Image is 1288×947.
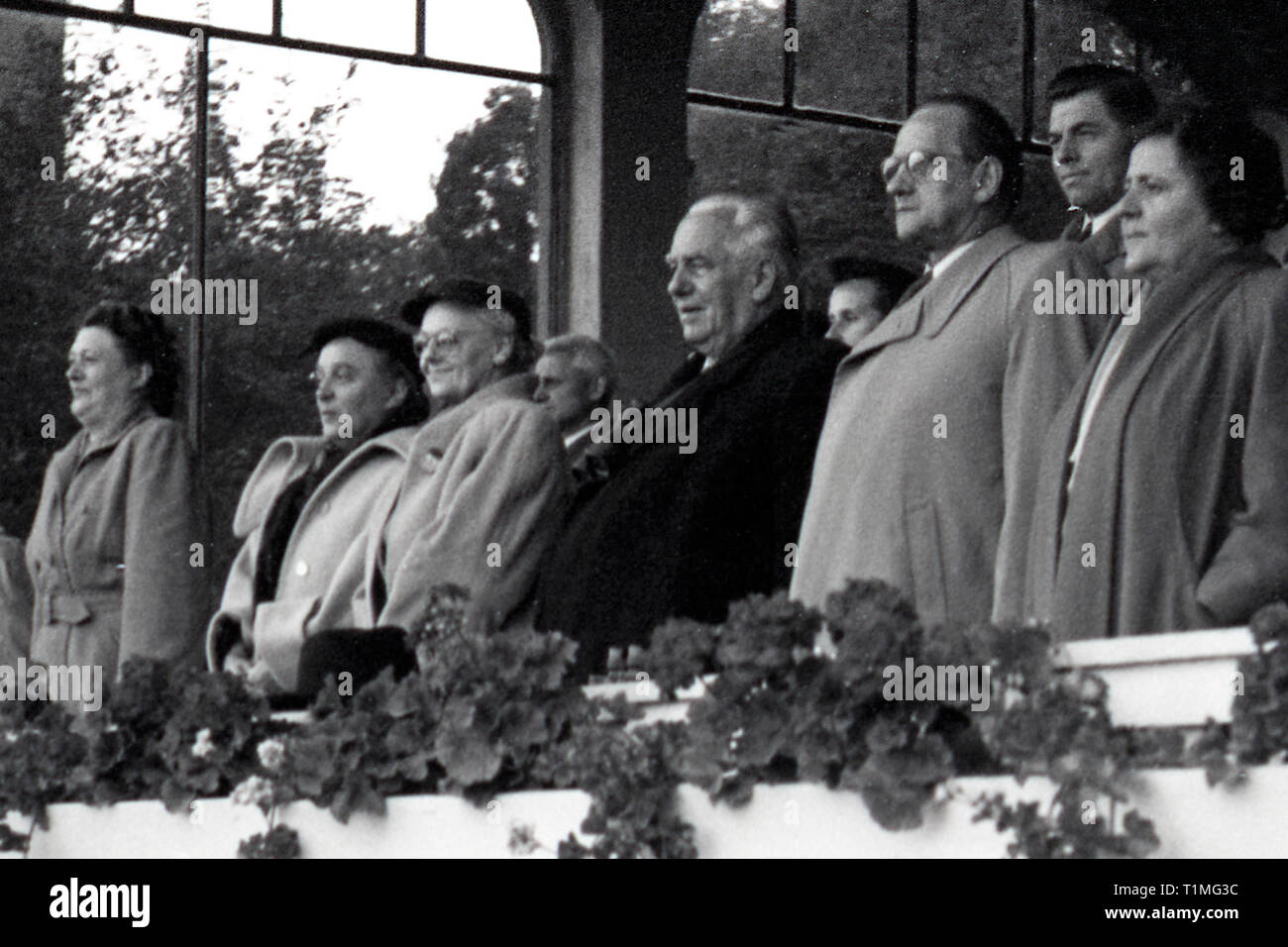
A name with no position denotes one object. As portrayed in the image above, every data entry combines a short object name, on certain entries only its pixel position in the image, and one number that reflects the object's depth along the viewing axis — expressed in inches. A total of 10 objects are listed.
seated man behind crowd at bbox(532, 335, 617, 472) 261.3
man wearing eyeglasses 179.2
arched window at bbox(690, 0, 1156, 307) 394.0
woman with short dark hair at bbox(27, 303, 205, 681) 250.8
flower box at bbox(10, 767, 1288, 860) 132.0
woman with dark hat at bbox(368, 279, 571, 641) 215.9
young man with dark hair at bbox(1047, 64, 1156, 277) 207.9
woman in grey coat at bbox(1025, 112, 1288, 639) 153.7
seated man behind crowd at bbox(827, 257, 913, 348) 264.8
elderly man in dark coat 197.2
